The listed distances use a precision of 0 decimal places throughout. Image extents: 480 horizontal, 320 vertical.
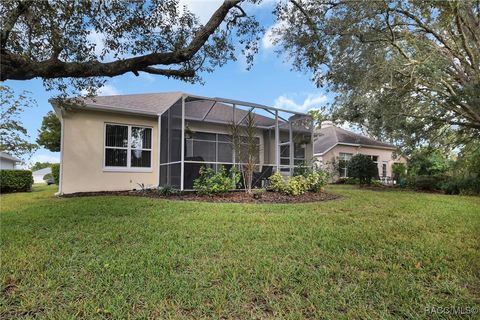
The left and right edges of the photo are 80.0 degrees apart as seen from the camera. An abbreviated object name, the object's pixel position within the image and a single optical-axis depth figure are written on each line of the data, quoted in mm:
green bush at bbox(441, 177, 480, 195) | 12344
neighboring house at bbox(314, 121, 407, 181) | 22641
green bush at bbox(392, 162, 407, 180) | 23859
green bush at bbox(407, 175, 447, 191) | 14438
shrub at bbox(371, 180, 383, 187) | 17230
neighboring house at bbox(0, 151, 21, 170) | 25277
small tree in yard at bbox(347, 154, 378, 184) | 16719
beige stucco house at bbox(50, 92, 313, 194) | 10734
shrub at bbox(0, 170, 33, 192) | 14416
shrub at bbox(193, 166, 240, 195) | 9172
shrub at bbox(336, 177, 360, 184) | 20106
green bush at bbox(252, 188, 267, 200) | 8953
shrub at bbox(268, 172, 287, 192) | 10041
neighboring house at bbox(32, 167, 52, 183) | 46184
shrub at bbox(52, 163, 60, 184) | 17048
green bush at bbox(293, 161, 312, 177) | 11077
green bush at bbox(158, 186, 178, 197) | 9719
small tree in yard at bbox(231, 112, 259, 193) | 9367
